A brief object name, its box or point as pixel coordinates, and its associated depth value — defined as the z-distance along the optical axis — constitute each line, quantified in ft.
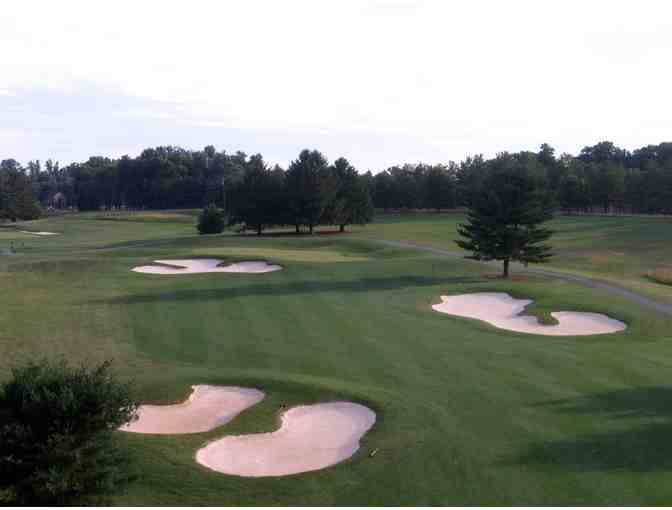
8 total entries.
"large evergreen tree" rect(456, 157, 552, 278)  146.20
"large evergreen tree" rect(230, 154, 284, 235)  270.46
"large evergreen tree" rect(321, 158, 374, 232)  271.69
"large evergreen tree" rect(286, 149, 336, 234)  263.49
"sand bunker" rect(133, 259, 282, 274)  151.23
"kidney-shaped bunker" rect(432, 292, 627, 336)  94.43
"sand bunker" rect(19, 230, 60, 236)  307.41
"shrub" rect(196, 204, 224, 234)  284.61
